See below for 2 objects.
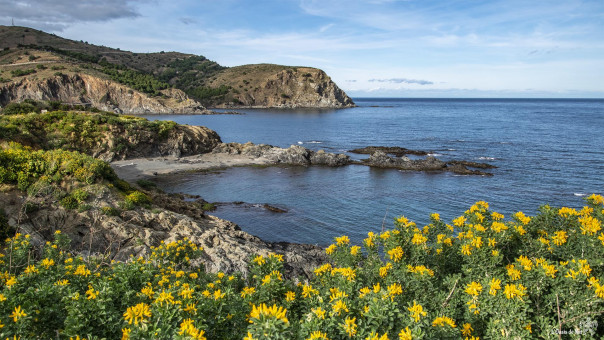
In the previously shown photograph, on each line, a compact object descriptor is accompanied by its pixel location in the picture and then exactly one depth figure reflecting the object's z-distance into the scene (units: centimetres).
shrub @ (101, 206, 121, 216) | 1738
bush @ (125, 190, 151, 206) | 1927
